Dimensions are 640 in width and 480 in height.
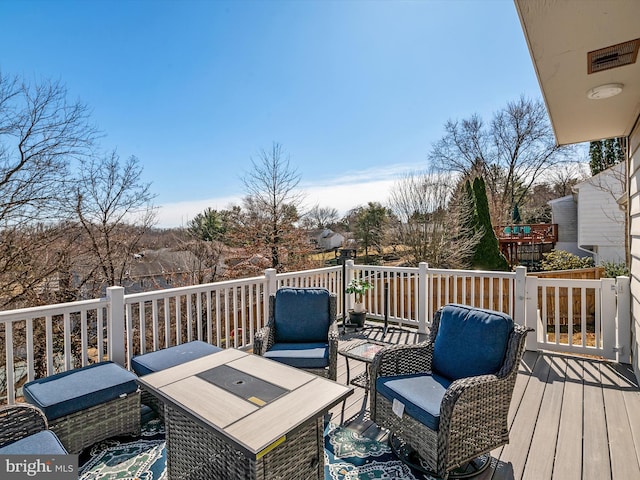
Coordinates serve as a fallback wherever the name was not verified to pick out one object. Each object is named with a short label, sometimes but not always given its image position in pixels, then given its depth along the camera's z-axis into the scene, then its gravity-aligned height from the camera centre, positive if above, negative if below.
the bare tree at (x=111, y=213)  7.42 +0.69
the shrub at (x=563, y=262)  10.16 -0.90
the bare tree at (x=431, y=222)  10.74 +0.43
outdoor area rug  2.20 -1.53
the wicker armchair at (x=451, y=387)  2.05 -1.06
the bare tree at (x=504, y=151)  18.11 +4.62
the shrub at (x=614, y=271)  6.79 -0.83
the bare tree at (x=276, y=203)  11.27 +1.22
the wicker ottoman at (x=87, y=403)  2.20 -1.09
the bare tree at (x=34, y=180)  5.90 +1.19
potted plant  5.29 -1.08
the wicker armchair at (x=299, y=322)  3.38 -0.90
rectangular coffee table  1.57 -0.87
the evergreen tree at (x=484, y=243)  11.24 -0.28
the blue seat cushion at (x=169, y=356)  2.73 -1.00
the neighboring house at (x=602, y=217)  11.84 +0.59
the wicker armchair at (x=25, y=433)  1.67 -1.01
